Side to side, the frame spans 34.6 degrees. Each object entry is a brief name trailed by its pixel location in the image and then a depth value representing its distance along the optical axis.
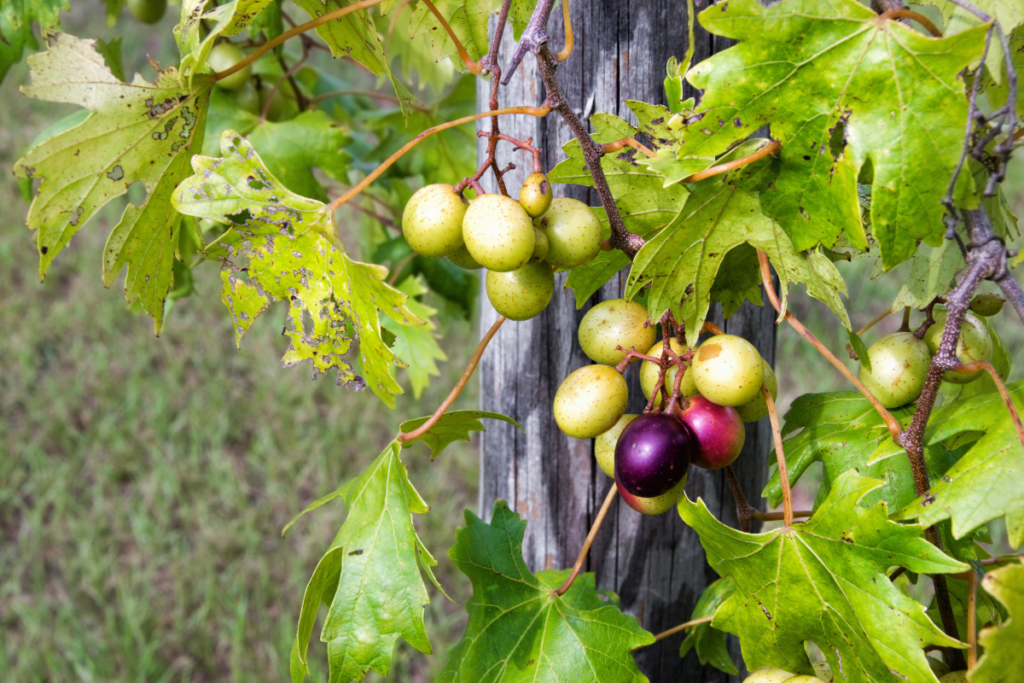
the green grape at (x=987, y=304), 0.58
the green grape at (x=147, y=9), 0.78
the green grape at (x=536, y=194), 0.54
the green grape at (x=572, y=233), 0.54
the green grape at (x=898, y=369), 0.57
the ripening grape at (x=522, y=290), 0.55
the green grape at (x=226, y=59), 0.74
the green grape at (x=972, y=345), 0.56
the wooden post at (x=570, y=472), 0.65
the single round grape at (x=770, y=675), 0.55
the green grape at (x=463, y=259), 0.55
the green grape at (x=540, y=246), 0.54
